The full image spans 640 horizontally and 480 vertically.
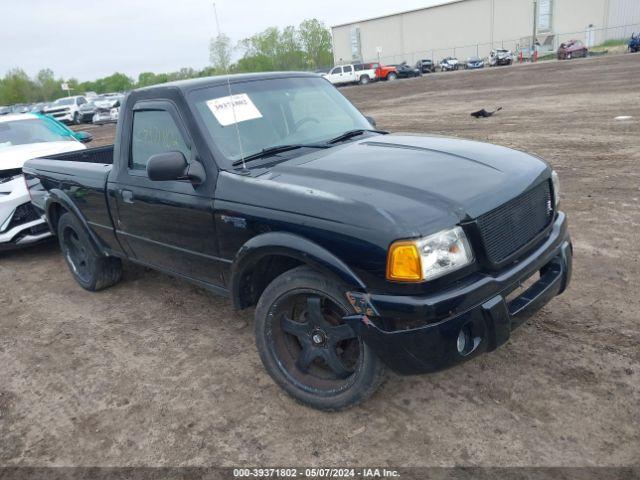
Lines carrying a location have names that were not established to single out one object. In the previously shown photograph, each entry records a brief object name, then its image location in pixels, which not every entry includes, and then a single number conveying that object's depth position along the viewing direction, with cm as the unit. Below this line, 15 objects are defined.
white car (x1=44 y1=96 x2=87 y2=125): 3316
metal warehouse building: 6041
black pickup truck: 255
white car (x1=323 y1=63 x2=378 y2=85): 4588
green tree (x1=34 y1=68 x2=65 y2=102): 8619
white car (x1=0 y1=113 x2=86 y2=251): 611
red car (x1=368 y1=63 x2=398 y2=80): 4578
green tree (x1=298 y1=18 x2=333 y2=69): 9575
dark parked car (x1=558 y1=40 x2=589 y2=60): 4291
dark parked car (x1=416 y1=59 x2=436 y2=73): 5386
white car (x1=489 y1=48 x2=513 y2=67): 5006
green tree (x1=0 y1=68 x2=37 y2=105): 8325
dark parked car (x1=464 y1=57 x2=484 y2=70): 5245
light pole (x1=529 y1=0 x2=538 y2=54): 6016
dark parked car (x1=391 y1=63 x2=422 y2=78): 4675
